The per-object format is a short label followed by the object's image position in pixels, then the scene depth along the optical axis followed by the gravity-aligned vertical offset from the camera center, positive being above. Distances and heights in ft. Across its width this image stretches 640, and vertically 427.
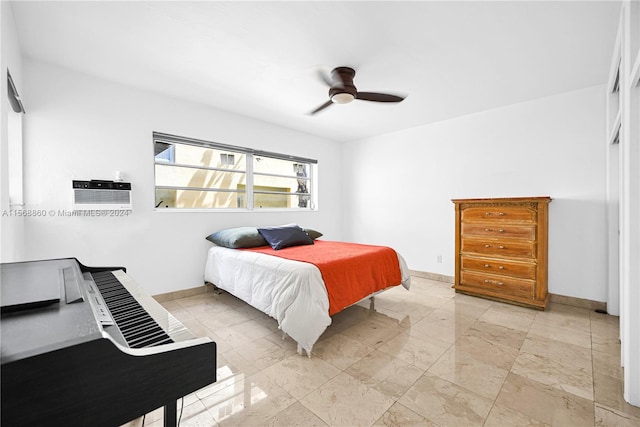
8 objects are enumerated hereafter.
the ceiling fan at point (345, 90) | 8.45 +3.78
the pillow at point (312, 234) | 13.48 -1.07
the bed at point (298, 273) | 7.09 -1.91
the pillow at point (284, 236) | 11.03 -1.02
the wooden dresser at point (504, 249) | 10.18 -1.48
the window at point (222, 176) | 11.68 +1.78
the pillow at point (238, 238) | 10.83 -1.05
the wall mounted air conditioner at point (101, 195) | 8.99 +0.60
